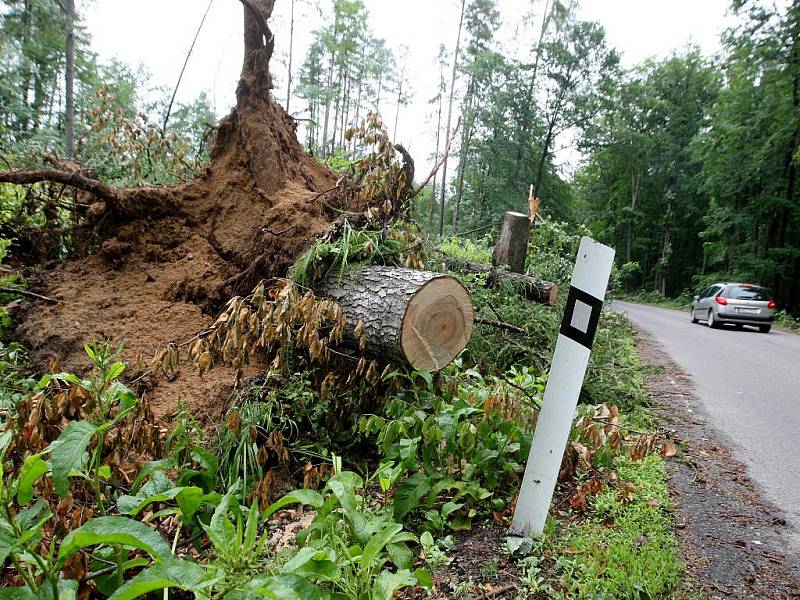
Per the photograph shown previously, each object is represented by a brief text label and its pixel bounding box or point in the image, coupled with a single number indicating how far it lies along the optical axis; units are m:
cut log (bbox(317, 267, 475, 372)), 3.03
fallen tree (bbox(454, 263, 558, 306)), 6.23
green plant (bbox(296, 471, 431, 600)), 1.72
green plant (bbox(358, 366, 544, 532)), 2.52
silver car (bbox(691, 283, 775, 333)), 12.80
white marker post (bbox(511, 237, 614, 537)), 2.17
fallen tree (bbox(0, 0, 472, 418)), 3.06
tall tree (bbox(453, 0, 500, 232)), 25.25
